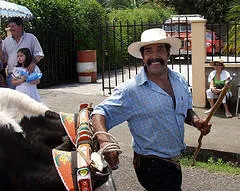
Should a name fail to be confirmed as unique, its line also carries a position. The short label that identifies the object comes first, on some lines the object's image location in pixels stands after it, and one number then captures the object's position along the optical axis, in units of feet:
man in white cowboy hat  10.78
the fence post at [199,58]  30.42
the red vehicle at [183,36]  60.22
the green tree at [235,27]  30.09
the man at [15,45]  21.63
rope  7.63
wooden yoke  6.80
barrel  46.68
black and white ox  7.25
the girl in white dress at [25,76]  19.72
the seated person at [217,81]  28.37
